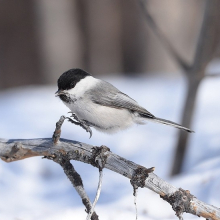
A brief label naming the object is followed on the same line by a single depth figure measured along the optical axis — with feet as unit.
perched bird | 13.34
